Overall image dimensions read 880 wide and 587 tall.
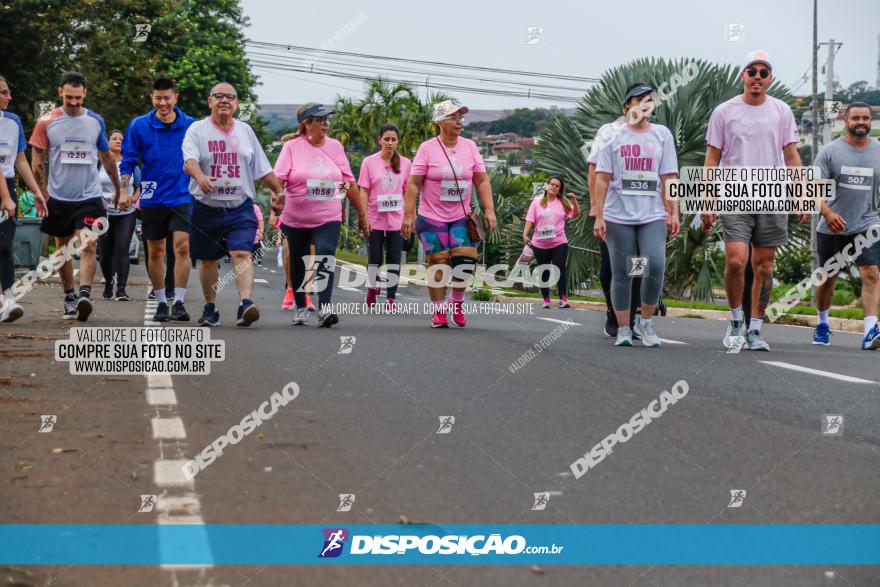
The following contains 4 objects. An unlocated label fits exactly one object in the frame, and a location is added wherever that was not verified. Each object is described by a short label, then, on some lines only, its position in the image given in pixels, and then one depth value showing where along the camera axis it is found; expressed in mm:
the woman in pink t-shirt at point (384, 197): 14820
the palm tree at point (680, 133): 27906
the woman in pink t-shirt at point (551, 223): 18734
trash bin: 24578
